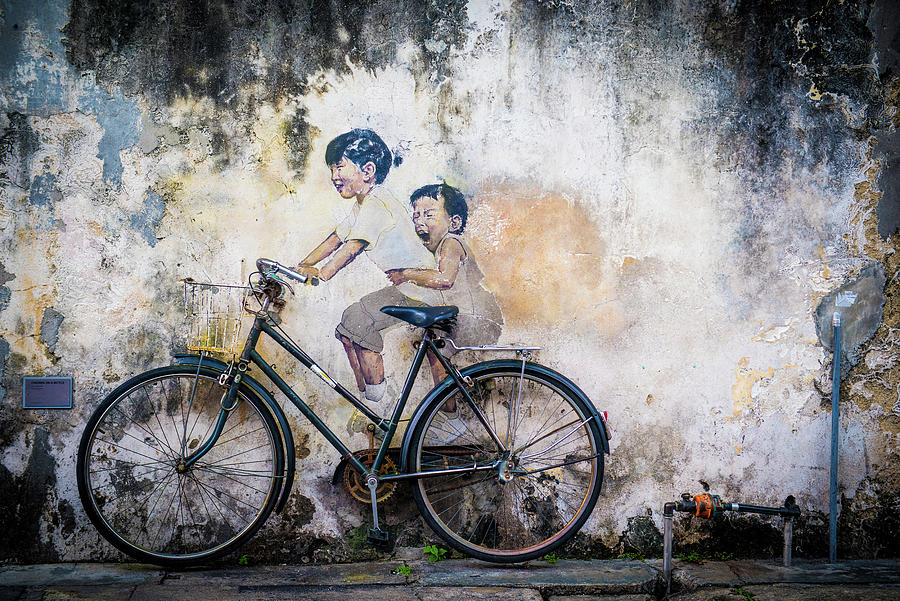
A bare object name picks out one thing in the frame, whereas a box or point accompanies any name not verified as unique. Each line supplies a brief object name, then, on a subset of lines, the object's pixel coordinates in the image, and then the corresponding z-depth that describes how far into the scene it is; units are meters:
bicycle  3.40
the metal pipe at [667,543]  3.38
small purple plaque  3.46
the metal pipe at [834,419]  3.58
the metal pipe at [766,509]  3.41
